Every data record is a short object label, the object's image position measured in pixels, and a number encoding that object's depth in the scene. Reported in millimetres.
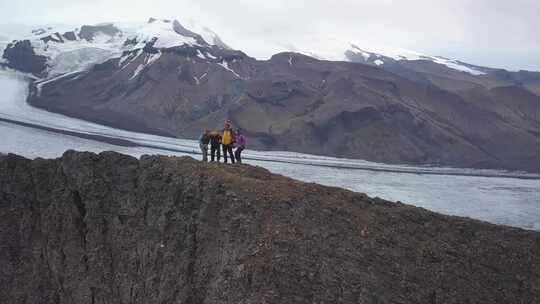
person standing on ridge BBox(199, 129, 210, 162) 37500
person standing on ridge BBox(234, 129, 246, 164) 36250
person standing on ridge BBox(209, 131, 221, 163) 36750
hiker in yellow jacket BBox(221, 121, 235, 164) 35281
